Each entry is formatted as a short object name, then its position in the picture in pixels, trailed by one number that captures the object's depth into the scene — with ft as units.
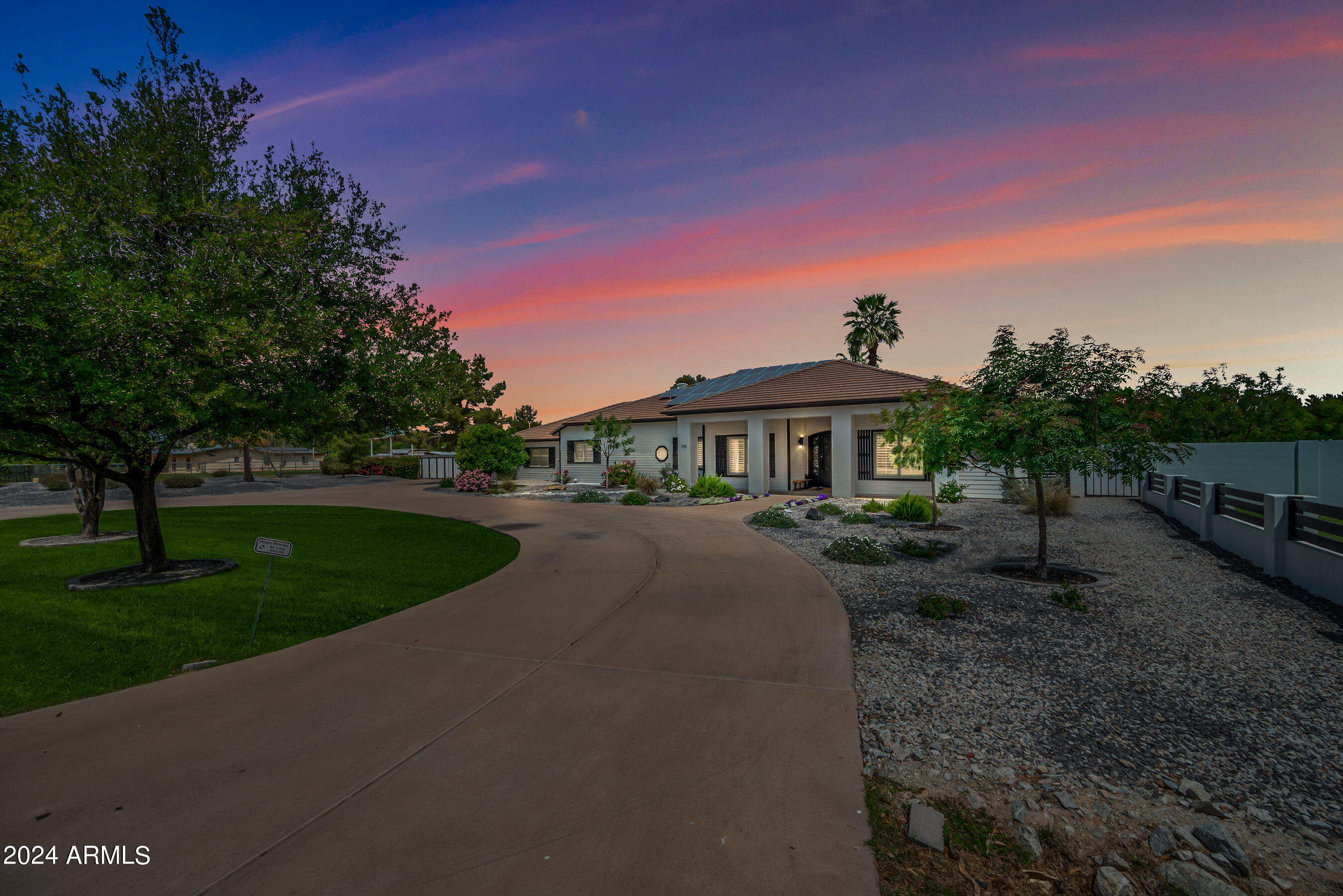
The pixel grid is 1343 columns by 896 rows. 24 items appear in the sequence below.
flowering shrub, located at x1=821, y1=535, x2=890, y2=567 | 32.04
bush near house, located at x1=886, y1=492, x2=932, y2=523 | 47.85
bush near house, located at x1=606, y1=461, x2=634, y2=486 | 85.61
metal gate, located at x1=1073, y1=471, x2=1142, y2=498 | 63.72
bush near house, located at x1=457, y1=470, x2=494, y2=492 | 87.86
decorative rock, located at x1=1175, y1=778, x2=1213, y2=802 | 10.43
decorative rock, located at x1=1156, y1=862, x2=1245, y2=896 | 8.13
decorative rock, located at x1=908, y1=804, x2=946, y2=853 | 9.19
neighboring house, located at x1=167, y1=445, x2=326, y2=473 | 179.93
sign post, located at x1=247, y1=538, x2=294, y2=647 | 19.13
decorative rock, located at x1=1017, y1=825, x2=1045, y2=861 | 9.07
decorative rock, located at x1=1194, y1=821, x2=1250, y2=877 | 8.64
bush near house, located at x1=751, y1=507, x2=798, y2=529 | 46.55
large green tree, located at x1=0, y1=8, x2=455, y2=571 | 20.83
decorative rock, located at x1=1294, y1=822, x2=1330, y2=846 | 9.34
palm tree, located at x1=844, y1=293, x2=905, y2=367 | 115.75
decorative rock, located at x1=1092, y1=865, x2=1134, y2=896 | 8.21
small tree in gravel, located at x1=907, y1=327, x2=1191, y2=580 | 25.58
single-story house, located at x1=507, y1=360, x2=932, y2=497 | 67.05
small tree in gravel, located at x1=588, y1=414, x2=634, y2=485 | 85.81
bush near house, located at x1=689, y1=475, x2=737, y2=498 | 70.64
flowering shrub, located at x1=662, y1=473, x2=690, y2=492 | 78.48
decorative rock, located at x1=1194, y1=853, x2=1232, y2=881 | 8.57
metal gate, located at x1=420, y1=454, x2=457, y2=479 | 130.72
